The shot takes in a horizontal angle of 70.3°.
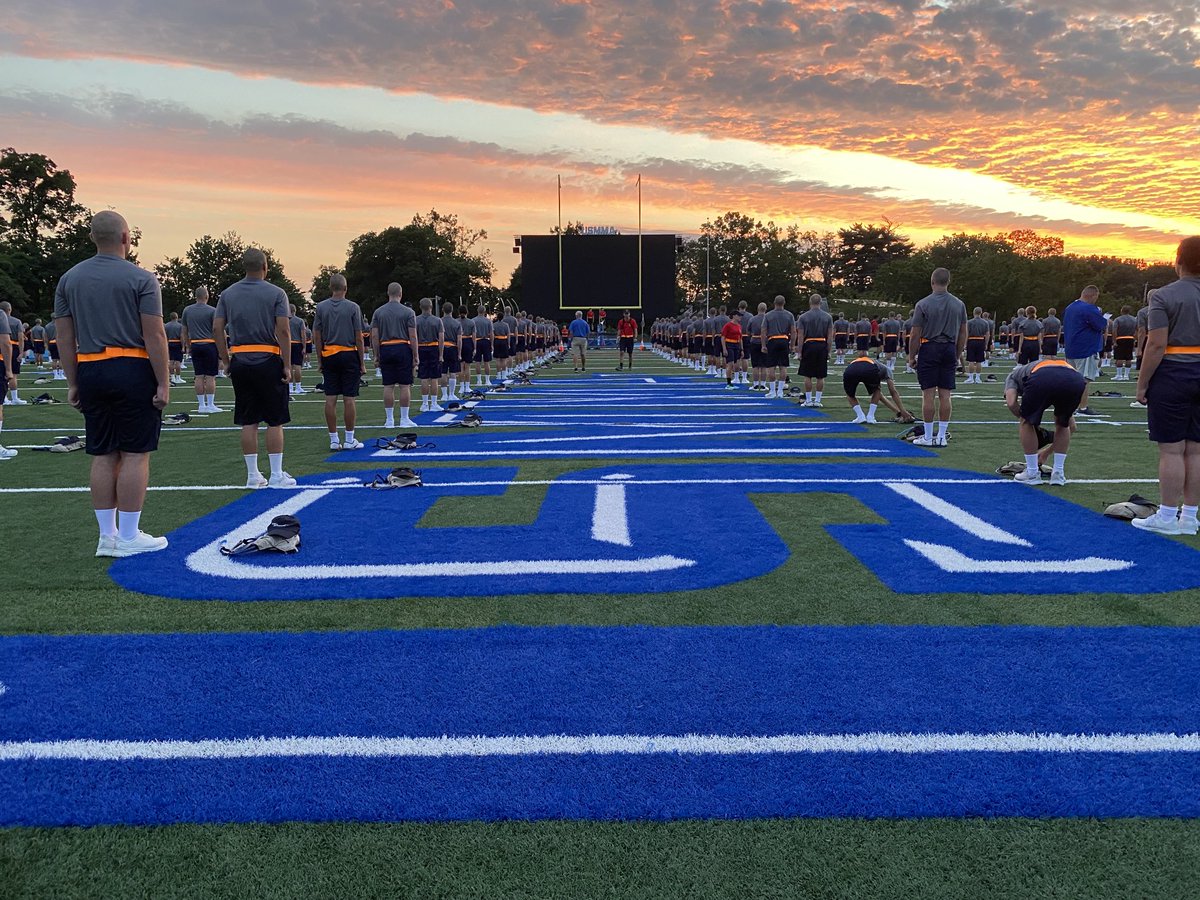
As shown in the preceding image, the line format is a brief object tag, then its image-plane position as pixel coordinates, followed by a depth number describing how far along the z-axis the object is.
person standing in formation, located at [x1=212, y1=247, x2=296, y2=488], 7.53
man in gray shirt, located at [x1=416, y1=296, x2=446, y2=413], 14.10
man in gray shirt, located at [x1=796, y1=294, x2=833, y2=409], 14.70
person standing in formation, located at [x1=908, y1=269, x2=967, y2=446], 9.80
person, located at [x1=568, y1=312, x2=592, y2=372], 28.02
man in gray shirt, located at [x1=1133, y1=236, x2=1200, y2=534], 5.75
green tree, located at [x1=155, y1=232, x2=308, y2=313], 73.62
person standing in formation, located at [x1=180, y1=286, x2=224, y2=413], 14.58
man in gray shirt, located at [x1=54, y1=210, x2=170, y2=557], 5.35
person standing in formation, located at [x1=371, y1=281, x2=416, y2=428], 11.70
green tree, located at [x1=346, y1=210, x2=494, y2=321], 75.06
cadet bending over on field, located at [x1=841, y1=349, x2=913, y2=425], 12.29
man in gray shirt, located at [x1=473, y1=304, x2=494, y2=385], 20.72
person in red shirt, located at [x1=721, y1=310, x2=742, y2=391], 21.58
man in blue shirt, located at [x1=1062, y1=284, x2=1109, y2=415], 12.73
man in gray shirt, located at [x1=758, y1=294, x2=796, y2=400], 16.36
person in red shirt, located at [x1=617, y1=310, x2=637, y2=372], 29.11
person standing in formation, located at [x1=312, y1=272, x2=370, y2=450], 9.97
